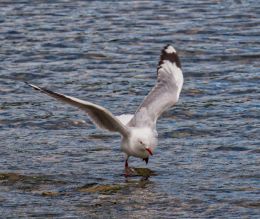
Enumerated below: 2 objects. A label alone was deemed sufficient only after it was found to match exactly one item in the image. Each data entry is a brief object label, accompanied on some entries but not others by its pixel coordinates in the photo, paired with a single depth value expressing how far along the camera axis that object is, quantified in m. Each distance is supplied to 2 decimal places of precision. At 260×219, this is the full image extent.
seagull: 11.33
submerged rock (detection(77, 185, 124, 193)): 11.13
